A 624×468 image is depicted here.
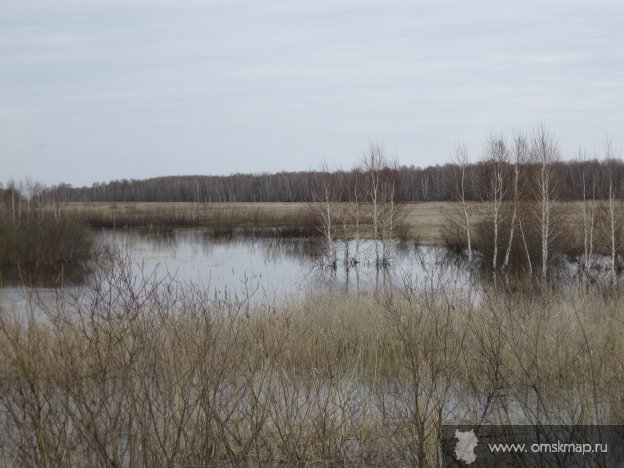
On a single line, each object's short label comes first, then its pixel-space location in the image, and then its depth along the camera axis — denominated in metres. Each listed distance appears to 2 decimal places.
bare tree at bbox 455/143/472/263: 30.43
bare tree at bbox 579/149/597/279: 24.43
